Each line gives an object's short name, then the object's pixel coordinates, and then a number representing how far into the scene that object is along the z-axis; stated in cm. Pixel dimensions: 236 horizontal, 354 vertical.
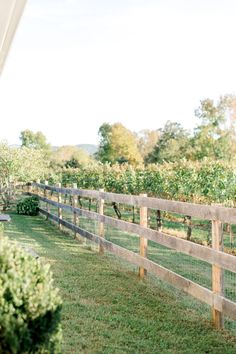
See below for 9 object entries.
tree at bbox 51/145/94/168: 7841
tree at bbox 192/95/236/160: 4950
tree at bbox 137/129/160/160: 8379
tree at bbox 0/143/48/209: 2103
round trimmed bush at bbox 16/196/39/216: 1898
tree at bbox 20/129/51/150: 9797
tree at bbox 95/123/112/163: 6259
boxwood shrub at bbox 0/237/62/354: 279
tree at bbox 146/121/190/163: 5441
